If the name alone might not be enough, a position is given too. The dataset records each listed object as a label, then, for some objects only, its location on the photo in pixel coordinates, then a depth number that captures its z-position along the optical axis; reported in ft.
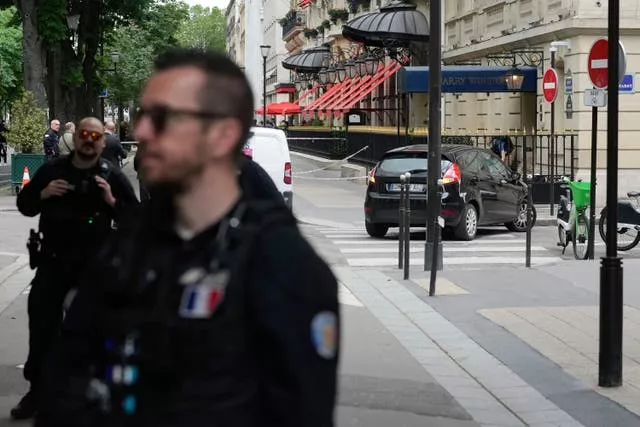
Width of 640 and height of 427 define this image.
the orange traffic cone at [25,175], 79.14
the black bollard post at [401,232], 44.32
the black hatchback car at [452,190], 59.88
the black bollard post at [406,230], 42.34
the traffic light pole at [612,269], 24.11
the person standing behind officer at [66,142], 66.16
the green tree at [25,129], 94.17
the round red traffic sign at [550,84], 74.23
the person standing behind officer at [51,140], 92.94
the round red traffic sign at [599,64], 36.94
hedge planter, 88.36
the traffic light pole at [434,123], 45.73
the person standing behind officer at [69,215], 20.34
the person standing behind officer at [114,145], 59.72
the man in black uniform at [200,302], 7.44
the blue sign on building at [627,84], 58.00
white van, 65.67
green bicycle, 51.93
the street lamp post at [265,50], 160.14
